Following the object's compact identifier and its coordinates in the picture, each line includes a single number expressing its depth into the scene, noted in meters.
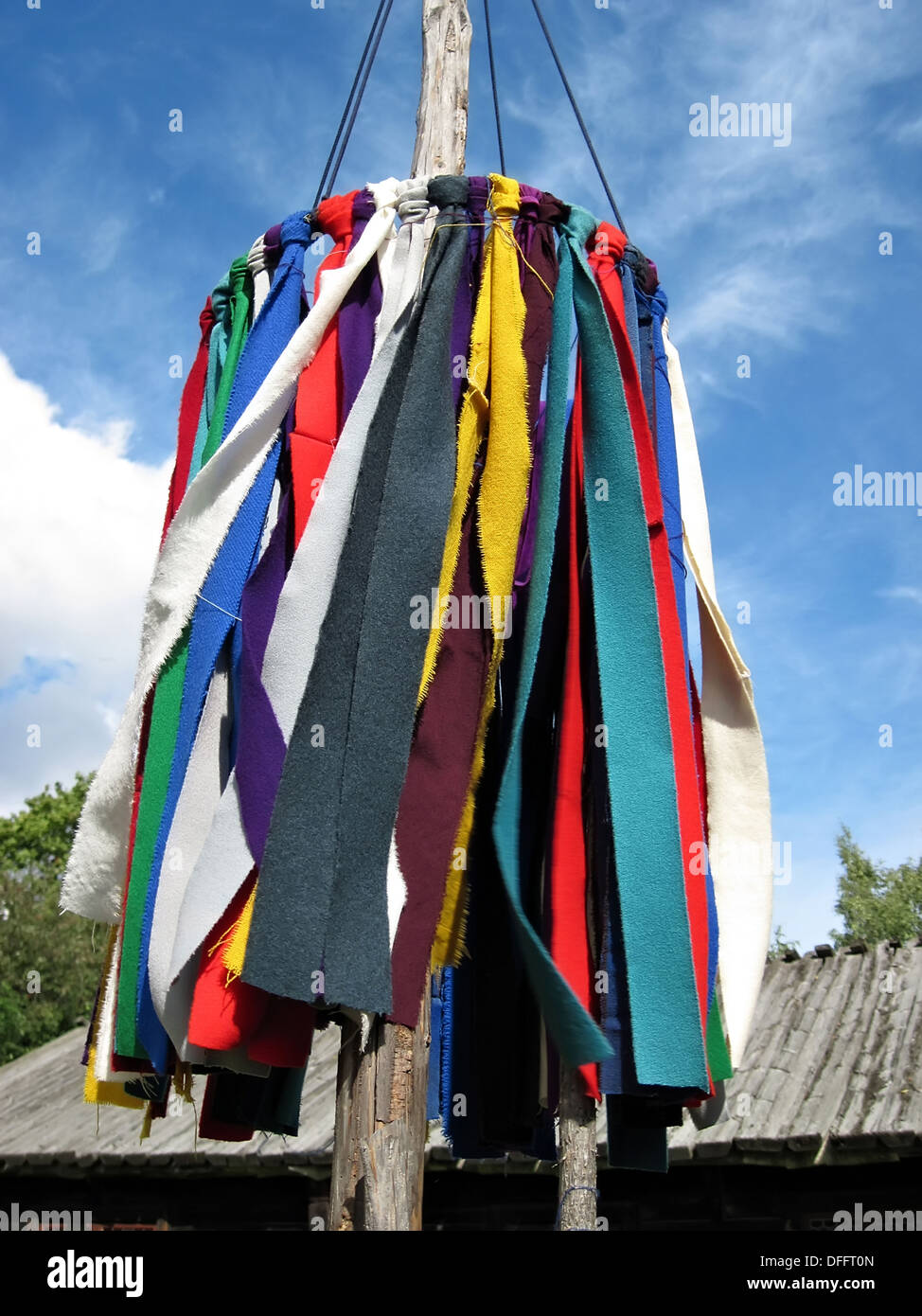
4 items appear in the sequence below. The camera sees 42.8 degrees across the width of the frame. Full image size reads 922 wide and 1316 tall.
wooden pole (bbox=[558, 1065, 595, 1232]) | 1.86
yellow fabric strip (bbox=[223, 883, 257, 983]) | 1.78
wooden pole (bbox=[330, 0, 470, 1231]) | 1.89
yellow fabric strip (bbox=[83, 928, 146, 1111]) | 2.27
